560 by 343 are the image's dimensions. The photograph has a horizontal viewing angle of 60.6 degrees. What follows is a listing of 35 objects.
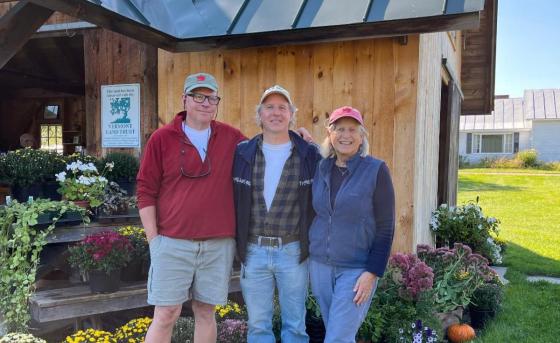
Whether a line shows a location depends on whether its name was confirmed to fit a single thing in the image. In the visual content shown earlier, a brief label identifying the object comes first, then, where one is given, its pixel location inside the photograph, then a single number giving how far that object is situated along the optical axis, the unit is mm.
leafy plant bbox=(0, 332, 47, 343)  2706
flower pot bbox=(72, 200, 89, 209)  3984
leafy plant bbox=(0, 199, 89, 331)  3096
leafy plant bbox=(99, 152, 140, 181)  4620
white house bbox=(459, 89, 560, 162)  31572
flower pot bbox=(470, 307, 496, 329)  4430
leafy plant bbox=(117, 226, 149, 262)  3604
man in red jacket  2605
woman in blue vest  2408
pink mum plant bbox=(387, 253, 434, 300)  3539
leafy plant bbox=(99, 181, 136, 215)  4199
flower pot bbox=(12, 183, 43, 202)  4070
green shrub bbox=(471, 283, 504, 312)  4430
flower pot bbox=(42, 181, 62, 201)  4195
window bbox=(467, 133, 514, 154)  33219
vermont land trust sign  5234
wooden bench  3344
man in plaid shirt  2582
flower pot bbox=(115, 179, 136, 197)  4718
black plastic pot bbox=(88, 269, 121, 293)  3445
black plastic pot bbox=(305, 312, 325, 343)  3496
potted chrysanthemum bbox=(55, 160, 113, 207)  3953
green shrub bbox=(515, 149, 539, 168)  28953
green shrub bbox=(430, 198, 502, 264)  6289
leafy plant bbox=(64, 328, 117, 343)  3061
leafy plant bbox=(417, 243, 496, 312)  4137
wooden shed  3596
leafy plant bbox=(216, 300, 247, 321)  3666
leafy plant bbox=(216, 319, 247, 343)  3285
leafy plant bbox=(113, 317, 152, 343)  3246
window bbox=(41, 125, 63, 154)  9734
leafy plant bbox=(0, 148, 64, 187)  4000
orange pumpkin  3975
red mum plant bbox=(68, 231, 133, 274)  3359
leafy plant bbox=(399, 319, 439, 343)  3479
